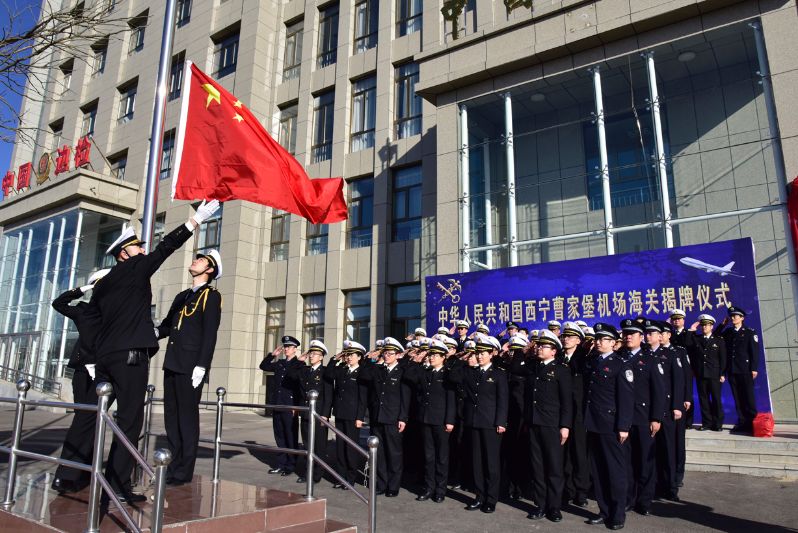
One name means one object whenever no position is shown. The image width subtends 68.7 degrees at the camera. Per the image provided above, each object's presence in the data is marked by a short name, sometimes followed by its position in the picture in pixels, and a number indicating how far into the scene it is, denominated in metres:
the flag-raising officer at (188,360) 4.85
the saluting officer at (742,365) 8.77
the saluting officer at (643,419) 6.03
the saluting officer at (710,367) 8.85
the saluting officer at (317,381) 7.99
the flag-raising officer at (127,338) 4.11
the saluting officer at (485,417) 6.33
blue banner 9.62
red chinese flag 6.12
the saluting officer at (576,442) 6.48
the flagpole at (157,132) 5.28
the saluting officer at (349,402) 7.71
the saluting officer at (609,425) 5.55
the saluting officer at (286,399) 8.21
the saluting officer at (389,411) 7.11
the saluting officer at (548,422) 5.91
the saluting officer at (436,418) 6.79
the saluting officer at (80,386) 4.31
